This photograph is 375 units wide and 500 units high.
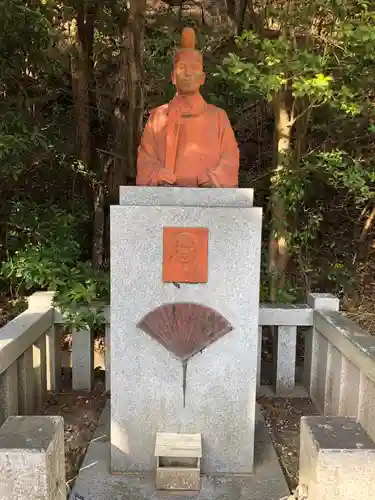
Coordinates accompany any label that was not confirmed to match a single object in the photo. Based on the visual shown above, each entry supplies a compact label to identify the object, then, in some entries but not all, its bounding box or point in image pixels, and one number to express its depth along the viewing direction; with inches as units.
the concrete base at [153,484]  104.7
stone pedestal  105.7
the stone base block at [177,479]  105.7
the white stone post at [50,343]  152.9
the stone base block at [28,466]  79.4
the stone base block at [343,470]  79.7
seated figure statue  109.3
